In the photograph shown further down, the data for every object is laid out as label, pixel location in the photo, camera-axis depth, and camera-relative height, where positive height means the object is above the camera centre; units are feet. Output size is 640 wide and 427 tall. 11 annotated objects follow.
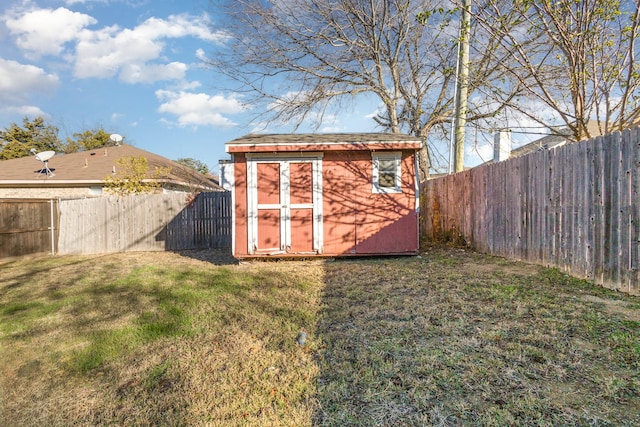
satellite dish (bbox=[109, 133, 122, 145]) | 48.70 +11.47
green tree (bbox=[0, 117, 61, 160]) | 74.64 +18.83
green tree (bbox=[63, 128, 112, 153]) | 77.36 +17.94
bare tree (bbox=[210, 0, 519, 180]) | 36.78 +19.47
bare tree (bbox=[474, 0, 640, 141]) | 15.05 +8.27
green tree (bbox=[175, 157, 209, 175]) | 99.60 +15.35
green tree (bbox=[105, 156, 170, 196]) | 36.63 +3.82
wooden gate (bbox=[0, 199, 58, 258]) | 27.09 -1.16
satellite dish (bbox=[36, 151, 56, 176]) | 41.65 +7.41
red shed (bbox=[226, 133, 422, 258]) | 22.47 +0.96
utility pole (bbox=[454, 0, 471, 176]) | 28.89 +8.79
